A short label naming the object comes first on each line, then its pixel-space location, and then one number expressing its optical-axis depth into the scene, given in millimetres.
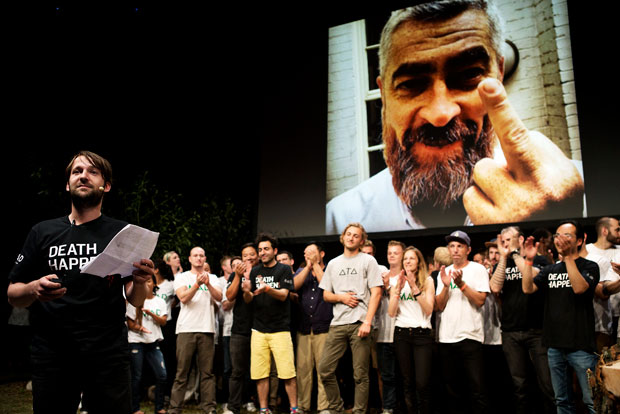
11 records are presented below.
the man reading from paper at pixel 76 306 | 2021
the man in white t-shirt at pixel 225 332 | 5672
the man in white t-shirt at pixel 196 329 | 4809
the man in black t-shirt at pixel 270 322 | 4688
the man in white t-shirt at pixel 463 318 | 4086
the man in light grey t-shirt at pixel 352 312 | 4199
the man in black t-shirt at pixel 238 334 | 4836
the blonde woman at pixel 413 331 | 4270
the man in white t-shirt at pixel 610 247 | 4395
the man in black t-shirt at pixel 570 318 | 3547
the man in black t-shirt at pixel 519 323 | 4039
